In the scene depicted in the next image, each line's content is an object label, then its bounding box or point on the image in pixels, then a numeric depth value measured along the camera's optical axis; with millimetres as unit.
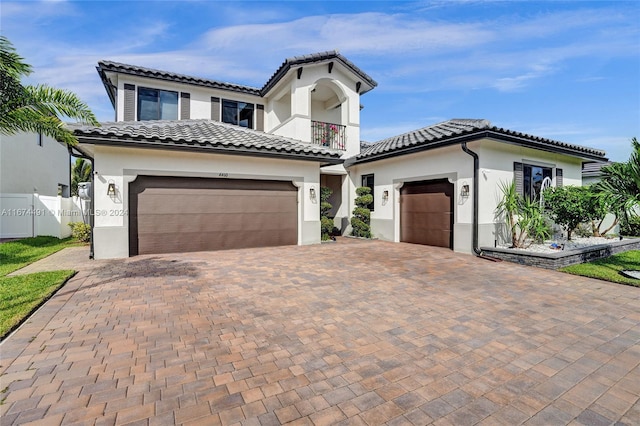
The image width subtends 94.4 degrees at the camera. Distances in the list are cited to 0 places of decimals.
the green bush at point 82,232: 12930
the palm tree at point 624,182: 6625
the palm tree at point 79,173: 30203
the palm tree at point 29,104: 4969
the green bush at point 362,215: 13820
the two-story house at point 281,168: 9234
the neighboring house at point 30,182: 13445
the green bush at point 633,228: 14086
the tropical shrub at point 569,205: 9463
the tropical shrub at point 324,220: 12891
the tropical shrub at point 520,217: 9447
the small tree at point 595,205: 9380
